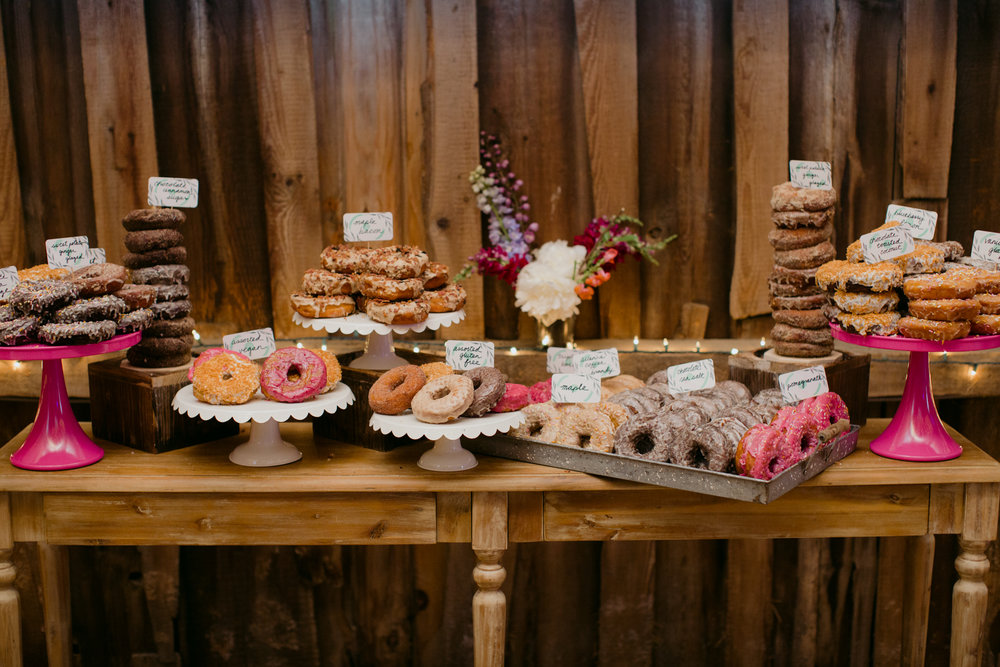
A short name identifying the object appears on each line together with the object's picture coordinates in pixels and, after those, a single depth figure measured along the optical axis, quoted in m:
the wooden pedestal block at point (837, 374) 2.34
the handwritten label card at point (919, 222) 2.21
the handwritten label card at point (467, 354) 2.28
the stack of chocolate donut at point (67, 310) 1.98
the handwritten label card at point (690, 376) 2.30
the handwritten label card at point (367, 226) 2.39
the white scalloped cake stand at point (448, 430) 1.98
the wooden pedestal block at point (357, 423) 2.29
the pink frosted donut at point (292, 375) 2.09
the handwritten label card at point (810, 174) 2.32
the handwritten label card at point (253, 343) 2.29
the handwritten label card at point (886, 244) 2.14
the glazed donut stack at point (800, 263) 2.32
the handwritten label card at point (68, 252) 2.21
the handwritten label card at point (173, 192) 2.28
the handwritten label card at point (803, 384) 2.21
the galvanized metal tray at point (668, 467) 1.91
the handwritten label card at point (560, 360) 2.35
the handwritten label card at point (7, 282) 2.10
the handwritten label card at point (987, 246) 2.26
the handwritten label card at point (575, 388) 2.23
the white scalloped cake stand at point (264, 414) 2.04
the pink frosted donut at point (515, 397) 2.27
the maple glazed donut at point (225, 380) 2.07
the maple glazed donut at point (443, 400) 1.99
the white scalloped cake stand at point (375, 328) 2.23
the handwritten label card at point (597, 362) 2.33
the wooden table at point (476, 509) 2.12
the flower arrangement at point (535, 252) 2.76
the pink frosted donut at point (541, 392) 2.36
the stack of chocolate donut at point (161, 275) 2.28
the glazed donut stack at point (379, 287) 2.21
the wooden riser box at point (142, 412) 2.27
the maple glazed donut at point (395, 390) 2.08
